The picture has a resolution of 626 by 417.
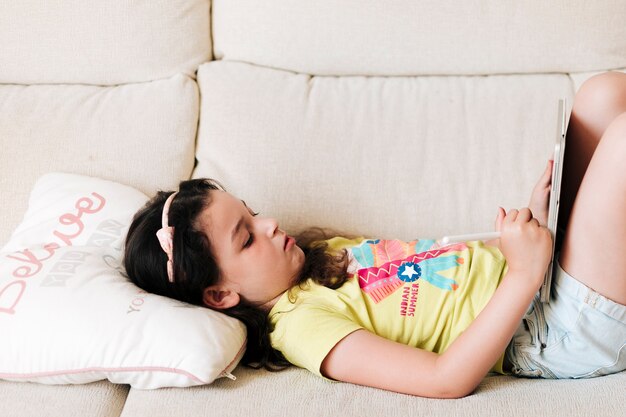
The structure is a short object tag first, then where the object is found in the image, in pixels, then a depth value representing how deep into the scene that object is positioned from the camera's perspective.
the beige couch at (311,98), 1.44
